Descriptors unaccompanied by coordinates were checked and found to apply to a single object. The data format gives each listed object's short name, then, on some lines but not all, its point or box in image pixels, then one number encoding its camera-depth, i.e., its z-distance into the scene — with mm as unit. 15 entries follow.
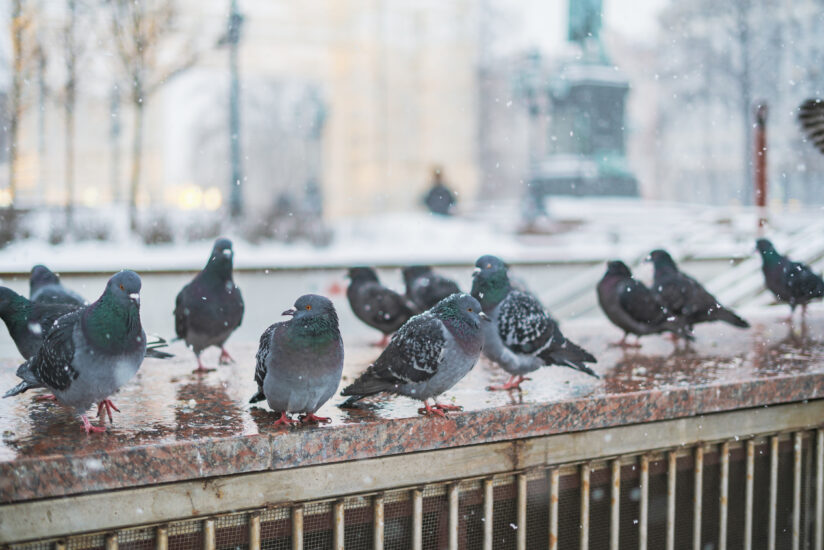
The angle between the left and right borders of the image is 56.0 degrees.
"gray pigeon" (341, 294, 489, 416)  2732
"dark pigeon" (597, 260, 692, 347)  4176
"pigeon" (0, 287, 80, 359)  3006
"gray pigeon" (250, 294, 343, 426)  2537
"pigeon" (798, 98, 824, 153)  4492
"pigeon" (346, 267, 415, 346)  4609
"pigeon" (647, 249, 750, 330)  4258
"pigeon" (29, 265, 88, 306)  3510
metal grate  2559
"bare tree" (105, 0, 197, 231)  12578
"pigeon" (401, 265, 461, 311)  4500
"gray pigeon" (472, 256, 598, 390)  3240
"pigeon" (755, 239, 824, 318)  4758
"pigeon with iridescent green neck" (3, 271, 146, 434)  2438
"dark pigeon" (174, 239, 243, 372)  3631
